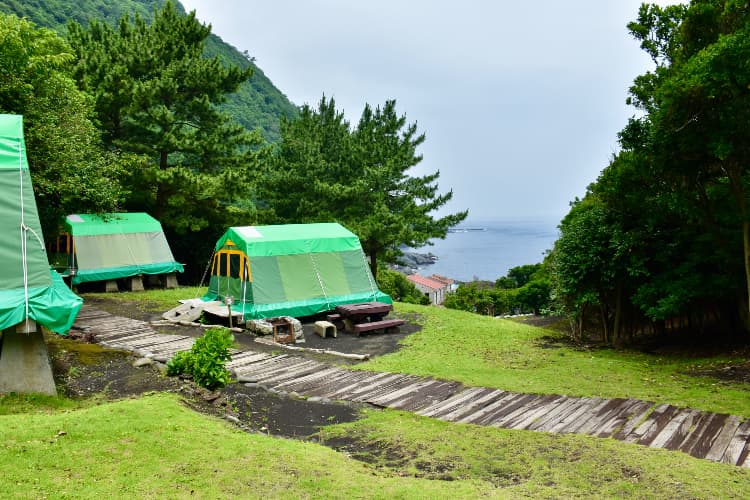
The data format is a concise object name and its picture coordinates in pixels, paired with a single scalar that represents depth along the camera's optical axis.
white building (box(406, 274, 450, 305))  72.00
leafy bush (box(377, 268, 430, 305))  39.59
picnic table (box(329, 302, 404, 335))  14.52
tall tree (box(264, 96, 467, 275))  24.91
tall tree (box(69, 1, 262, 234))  22.75
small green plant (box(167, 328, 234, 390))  8.00
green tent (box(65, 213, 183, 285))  20.06
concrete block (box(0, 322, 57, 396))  6.89
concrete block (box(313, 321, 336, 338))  13.96
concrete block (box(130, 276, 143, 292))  21.14
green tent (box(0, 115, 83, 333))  6.80
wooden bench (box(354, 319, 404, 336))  14.38
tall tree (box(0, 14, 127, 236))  12.15
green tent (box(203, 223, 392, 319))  15.08
